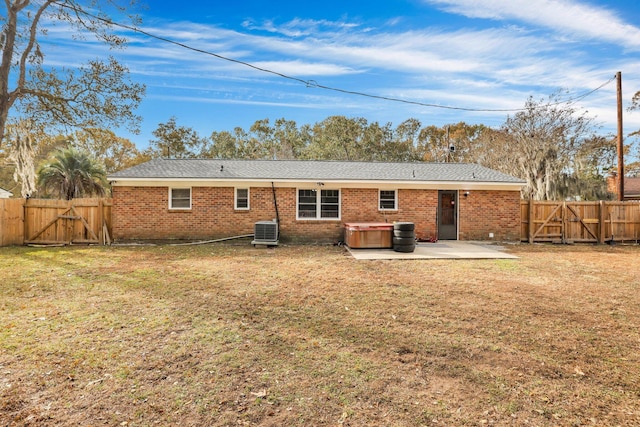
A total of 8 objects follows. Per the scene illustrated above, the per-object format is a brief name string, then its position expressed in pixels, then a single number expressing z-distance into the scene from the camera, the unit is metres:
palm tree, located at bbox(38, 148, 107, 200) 18.28
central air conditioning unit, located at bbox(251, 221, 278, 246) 11.84
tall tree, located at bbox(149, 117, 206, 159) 34.91
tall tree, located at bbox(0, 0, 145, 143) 11.19
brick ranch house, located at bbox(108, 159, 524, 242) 12.42
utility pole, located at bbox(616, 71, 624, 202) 13.96
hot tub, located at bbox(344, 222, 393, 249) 11.34
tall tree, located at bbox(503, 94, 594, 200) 22.28
